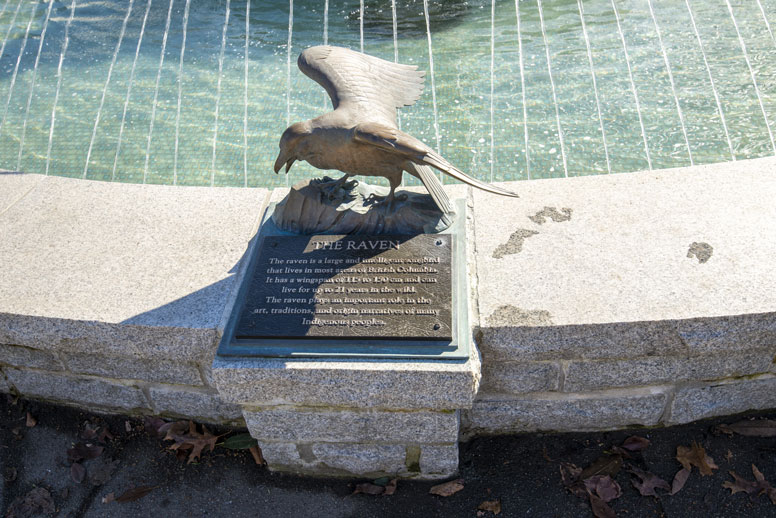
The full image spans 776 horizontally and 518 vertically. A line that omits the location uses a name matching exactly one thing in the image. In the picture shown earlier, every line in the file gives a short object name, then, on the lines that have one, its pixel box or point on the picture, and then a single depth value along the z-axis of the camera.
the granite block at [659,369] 2.39
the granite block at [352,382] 2.20
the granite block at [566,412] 2.52
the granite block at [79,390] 2.79
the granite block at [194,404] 2.70
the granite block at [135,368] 2.61
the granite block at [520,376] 2.42
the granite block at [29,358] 2.73
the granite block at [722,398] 2.52
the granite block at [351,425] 2.37
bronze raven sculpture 2.24
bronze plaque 2.30
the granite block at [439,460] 2.48
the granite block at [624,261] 2.28
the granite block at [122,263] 2.47
